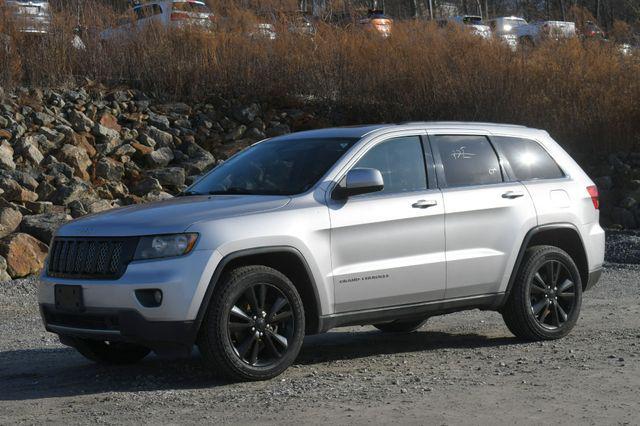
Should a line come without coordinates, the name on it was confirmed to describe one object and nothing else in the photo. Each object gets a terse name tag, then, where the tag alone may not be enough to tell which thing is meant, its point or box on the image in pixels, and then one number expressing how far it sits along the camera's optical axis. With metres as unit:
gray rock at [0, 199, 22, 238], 16.17
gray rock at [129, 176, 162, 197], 19.11
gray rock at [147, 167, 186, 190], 19.88
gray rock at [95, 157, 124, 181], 19.77
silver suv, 7.30
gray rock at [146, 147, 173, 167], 20.75
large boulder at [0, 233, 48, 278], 14.60
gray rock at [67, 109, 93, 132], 21.28
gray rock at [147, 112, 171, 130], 22.17
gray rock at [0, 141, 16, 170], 19.11
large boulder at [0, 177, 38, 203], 17.84
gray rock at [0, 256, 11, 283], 14.27
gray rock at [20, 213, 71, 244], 15.68
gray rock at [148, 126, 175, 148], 21.55
